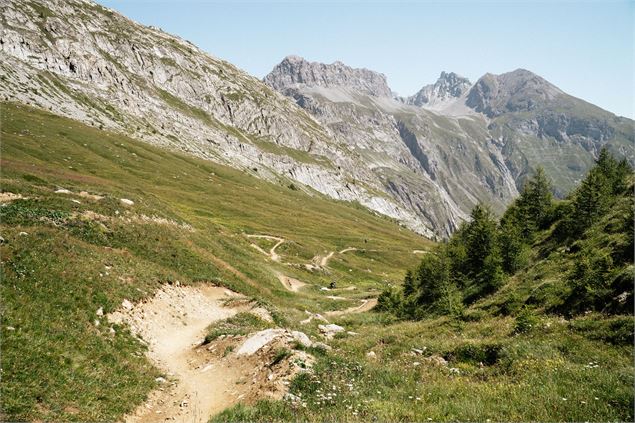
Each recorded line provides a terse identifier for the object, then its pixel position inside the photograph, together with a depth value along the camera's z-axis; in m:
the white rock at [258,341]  17.62
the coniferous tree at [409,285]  50.20
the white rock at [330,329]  29.33
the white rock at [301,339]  17.20
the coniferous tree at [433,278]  38.38
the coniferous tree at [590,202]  34.50
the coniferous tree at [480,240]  38.75
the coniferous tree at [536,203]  46.44
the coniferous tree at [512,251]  35.69
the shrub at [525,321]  18.95
